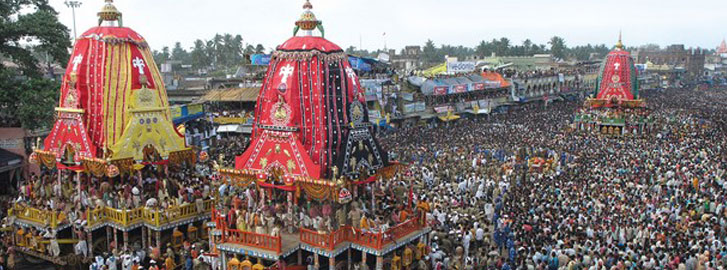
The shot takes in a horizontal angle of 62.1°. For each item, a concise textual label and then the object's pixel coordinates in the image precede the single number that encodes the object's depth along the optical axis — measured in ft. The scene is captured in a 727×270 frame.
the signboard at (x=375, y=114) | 134.10
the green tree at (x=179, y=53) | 422.82
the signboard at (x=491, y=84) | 182.25
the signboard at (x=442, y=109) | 158.81
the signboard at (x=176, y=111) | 100.86
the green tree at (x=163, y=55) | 363.27
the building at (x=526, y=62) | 277.64
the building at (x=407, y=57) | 321.85
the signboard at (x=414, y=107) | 149.18
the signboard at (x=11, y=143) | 71.26
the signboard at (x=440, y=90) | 158.18
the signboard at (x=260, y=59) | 140.67
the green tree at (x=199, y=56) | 276.21
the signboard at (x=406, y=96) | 149.79
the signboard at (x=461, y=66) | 211.41
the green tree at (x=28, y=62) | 68.03
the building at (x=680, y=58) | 403.95
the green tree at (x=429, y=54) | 390.62
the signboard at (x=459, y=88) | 165.27
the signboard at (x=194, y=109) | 104.40
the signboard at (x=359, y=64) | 141.28
